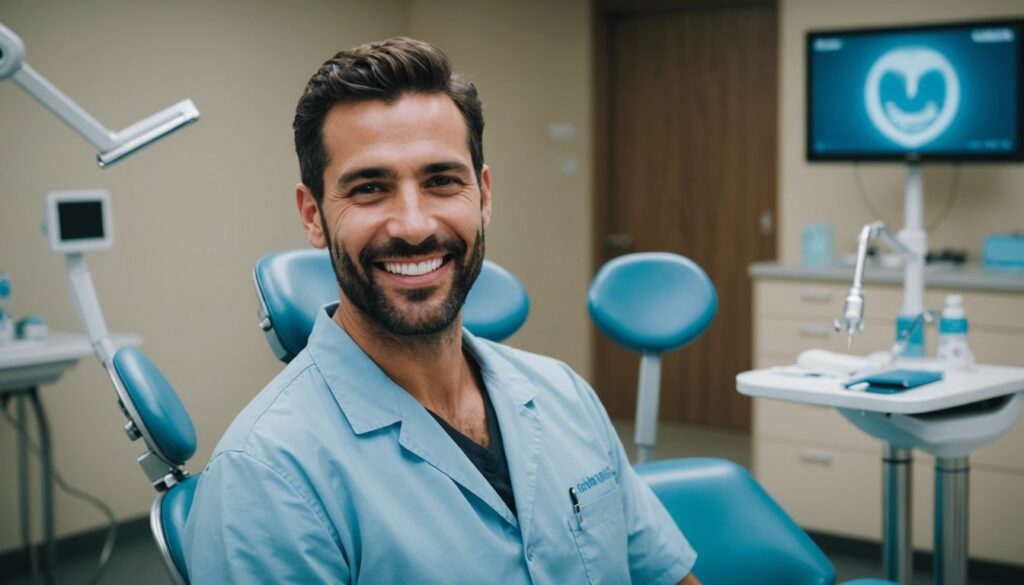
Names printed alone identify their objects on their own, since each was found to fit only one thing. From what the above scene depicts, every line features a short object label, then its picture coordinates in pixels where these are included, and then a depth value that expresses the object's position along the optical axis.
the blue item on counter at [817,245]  3.96
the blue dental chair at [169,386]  1.69
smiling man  1.18
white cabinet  3.39
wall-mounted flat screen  3.55
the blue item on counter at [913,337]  2.72
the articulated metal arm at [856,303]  2.26
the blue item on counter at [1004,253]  3.63
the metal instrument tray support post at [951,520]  2.54
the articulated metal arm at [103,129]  2.35
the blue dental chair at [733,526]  1.79
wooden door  4.88
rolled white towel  2.55
